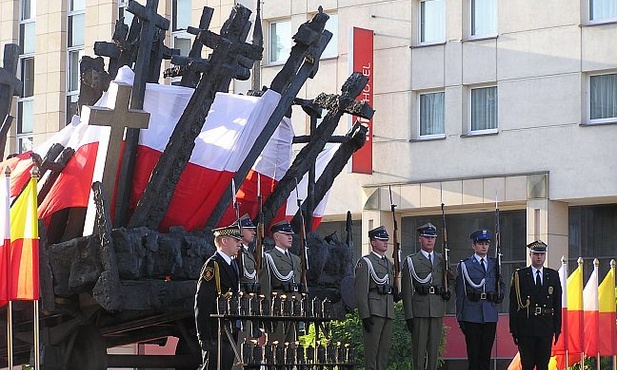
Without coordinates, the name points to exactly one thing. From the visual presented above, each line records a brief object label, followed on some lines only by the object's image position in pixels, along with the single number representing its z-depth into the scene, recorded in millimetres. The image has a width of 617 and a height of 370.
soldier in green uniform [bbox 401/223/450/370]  15609
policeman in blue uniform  15547
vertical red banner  32281
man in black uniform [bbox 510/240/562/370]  15641
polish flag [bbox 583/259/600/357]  18641
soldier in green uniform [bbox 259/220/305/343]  14531
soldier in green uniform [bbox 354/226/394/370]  15320
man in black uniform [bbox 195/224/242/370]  12984
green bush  26547
